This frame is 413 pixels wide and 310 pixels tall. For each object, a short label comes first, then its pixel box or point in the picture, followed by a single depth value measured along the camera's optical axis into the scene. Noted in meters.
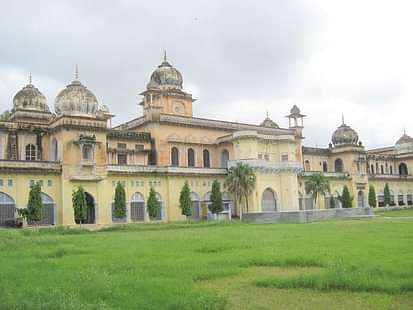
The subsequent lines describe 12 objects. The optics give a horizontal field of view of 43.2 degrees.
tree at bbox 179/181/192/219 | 47.66
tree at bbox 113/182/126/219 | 43.75
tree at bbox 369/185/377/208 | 70.25
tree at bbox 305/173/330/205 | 59.62
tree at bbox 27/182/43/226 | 38.84
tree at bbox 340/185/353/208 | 65.19
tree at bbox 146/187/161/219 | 45.81
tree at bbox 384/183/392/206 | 73.31
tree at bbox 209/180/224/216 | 49.71
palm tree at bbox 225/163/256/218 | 50.81
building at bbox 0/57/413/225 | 42.97
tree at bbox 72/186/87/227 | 40.91
